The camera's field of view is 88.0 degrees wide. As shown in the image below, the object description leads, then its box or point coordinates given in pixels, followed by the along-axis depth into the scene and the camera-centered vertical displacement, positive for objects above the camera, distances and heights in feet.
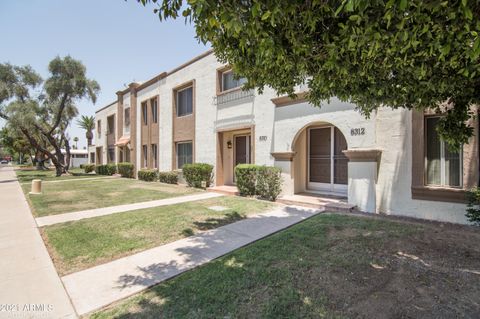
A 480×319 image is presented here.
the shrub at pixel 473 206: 19.03 -4.07
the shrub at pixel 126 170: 68.64 -3.76
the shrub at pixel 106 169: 80.10 -4.16
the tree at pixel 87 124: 148.97 +19.80
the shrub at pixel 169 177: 51.80 -4.53
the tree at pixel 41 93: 67.62 +18.79
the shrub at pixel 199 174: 43.54 -3.18
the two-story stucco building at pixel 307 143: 22.24 +1.60
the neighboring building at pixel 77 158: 195.58 -1.09
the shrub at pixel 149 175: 58.85 -4.44
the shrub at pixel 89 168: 96.07 -4.42
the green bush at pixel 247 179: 34.01 -3.19
